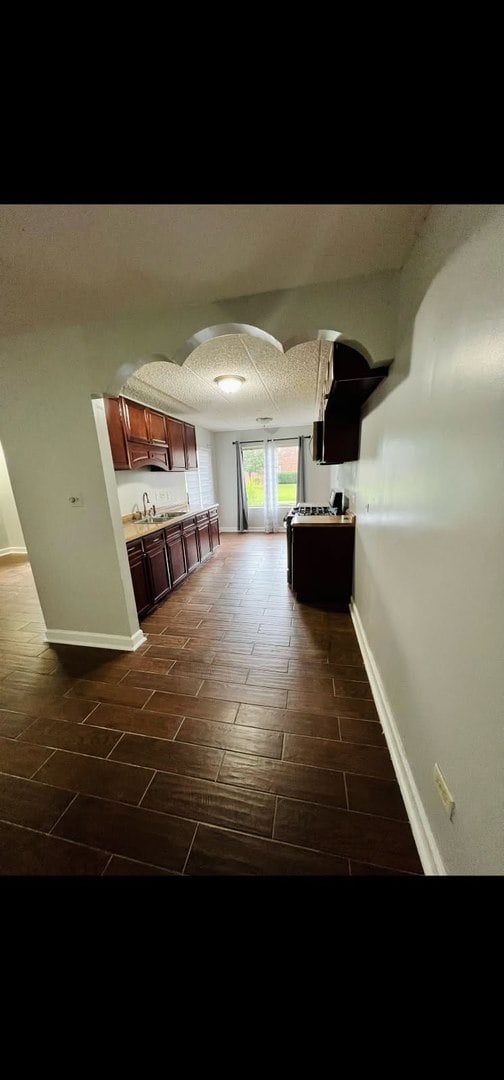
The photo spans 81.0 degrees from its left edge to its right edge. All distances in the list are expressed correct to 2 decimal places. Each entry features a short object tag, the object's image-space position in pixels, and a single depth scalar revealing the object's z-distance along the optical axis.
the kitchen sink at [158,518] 3.68
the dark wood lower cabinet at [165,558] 2.74
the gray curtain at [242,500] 6.18
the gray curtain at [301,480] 5.87
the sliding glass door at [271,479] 6.08
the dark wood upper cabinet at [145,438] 2.82
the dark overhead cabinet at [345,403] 1.68
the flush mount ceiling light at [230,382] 2.93
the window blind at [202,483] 5.40
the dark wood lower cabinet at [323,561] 2.90
